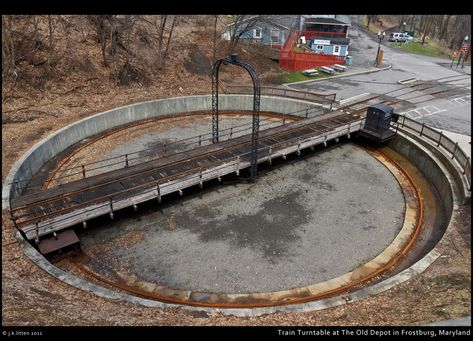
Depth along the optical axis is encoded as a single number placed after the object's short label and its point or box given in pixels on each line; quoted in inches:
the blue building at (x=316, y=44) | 1670.9
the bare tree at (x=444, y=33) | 3122.5
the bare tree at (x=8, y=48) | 1114.1
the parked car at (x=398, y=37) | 2743.6
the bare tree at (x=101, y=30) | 1309.1
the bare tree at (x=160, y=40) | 1421.0
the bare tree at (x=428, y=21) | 2801.4
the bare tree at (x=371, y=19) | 3498.5
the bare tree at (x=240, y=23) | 1585.3
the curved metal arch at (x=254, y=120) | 778.8
